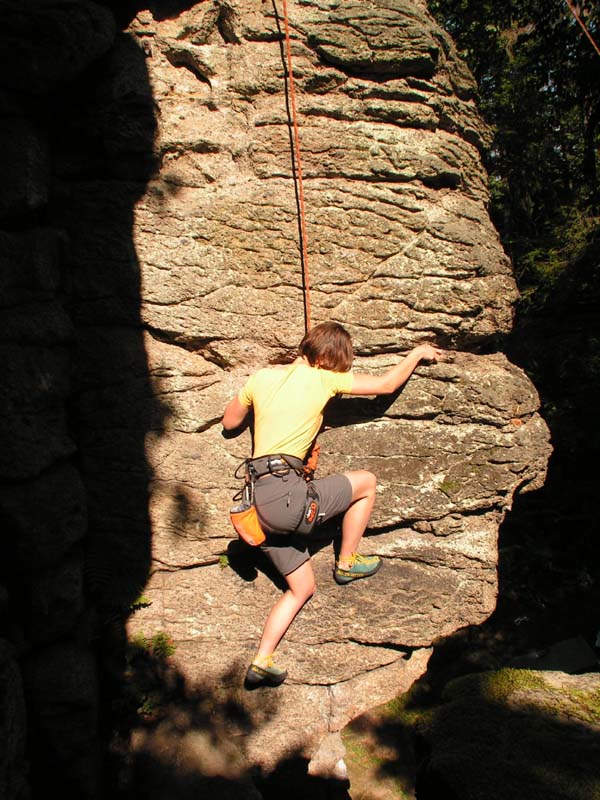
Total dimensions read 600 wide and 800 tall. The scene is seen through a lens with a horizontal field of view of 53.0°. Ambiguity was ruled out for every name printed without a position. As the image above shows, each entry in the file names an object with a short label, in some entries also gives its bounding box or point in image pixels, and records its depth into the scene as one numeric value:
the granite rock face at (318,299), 3.76
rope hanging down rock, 3.72
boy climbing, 3.51
